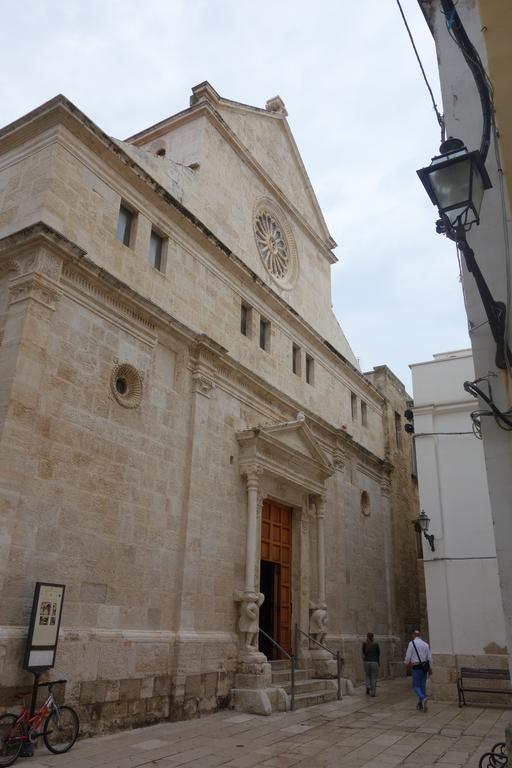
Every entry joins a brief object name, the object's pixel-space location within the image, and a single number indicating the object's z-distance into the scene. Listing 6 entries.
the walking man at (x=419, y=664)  11.72
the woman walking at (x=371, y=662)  13.86
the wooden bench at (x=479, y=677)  12.50
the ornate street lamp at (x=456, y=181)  4.70
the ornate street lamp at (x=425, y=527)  14.42
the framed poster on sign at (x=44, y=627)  7.44
